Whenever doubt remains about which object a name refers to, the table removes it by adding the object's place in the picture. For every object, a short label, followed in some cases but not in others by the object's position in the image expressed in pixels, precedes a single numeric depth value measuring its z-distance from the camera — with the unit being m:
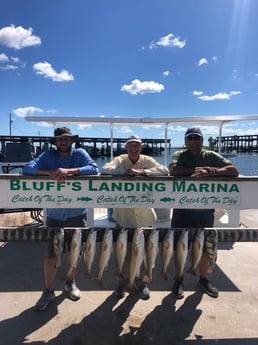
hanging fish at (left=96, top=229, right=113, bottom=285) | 3.17
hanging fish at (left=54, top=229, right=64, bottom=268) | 3.23
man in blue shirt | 3.77
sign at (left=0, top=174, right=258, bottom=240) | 3.37
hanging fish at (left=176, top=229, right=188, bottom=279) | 3.27
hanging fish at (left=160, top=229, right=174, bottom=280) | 3.22
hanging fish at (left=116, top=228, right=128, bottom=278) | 3.15
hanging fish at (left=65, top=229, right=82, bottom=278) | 3.21
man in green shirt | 3.93
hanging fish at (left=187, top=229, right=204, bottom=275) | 3.27
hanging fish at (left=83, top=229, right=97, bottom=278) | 3.20
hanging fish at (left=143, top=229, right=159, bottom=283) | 3.17
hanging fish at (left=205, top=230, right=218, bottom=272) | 3.29
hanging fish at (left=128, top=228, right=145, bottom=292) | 3.15
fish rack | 3.27
